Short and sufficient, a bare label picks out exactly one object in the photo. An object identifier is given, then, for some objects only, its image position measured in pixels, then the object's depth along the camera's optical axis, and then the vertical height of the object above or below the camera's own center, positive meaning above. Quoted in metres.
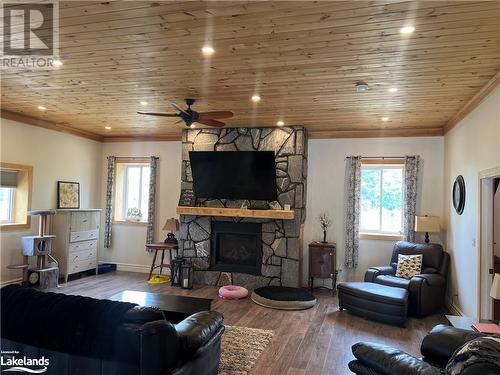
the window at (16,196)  6.11 +0.01
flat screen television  6.41 +0.50
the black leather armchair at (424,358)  1.69 -0.95
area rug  3.37 -1.60
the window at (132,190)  7.90 +0.20
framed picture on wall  7.00 +0.07
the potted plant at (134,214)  7.89 -0.34
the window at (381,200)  6.49 +0.07
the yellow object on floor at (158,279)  6.75 -1.56
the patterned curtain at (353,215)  6.45 -0.22
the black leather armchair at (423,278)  5.05 -1.13
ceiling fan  4.51 +1.11
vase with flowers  6.66 -0.37
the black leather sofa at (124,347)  2.00 -0.88
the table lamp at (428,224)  5.76 -0.32
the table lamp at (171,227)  6.96 -0.55
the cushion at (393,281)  5.19 -1.17
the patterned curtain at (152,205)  7.54 -0.13
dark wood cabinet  6.29 -1.04
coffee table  3.79 -1.20
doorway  4.16 -0.51
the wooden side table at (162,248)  6.83 -0.95
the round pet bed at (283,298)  5.33 -1.50
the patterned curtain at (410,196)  6.16 +0.14
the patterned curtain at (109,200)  7.83 -0.04
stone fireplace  6.36 -0.53
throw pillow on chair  5.53 -0.99
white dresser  6.56 -0.82
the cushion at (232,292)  5.78 -1.52
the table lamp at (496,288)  3.12 -0.74
